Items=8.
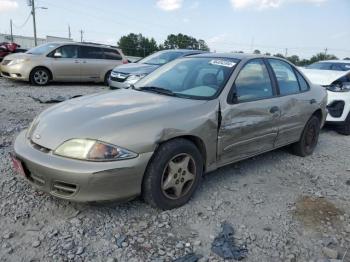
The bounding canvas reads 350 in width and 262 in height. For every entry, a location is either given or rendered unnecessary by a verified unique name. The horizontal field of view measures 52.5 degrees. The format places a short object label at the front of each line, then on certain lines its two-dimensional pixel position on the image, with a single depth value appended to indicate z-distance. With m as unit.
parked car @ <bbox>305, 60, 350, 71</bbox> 9.48
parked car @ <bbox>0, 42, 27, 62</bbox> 15.40
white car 6.80
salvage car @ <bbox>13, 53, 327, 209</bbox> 2.88
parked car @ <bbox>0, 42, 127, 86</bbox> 10.55
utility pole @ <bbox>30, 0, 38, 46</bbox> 38.94
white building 51.78
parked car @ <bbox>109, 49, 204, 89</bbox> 9.40
